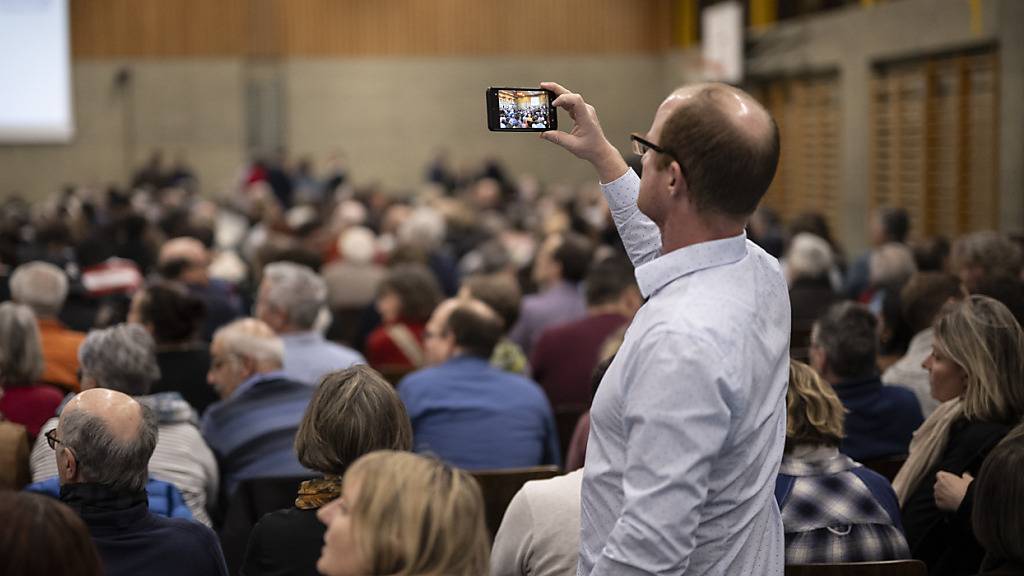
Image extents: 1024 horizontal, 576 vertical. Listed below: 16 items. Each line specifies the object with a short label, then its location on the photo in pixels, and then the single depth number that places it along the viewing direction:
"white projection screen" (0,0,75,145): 20.00
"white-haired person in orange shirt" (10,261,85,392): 5.73
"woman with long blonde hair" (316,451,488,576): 1.95
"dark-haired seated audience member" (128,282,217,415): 5.52
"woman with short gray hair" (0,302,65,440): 4.83
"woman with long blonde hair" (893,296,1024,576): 3.28
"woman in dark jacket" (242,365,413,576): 2.87
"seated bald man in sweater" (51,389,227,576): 2.84
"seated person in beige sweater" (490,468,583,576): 2.86
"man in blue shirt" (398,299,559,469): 4.81
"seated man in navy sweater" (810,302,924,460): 4.12
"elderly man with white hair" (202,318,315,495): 4.51
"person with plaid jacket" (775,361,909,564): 3.06
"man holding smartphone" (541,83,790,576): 1.88
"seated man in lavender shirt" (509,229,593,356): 7.35
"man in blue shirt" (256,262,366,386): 5.71
